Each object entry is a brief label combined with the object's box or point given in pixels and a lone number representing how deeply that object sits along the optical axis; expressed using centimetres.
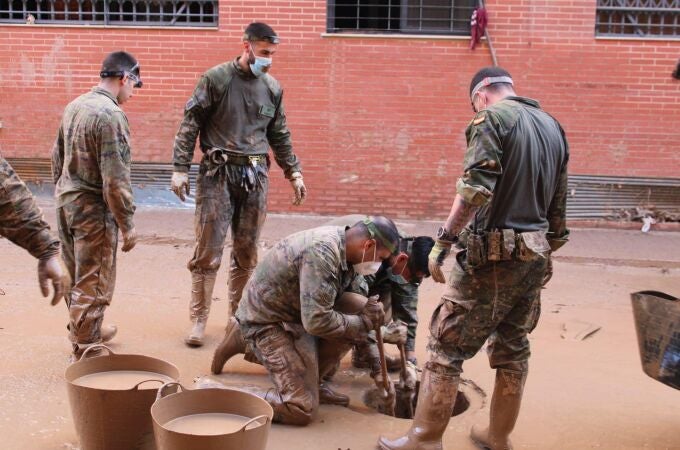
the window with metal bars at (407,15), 984
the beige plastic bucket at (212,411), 316
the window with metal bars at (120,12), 1002
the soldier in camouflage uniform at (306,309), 422
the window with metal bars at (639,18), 959
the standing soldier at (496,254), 379
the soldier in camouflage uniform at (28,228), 378
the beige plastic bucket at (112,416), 364
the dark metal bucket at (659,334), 395
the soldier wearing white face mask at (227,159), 570
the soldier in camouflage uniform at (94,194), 481
